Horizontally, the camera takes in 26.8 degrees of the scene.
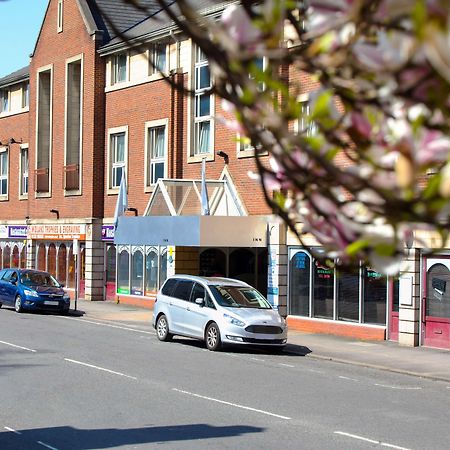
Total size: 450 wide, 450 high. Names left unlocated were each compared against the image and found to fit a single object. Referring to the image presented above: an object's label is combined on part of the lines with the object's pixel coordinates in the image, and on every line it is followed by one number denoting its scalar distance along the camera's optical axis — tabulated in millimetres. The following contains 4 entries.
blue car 31266
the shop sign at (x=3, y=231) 46000
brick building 25547
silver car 20766
